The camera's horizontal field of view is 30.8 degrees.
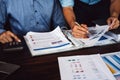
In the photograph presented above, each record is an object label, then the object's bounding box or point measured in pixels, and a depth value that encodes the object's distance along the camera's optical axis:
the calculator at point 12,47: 1.10
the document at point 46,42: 1.11
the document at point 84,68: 0.86
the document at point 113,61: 0.90
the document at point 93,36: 1.18
